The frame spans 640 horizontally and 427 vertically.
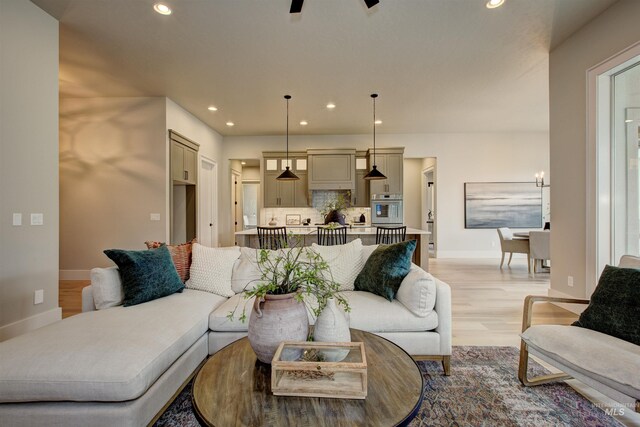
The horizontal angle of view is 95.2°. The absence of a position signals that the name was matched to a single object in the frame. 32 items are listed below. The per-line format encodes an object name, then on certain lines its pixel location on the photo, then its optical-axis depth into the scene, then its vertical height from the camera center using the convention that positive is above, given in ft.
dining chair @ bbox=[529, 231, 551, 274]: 16.56 -1.87
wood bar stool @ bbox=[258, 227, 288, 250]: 13.48 -1.09
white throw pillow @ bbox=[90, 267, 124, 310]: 6.64 -1.76
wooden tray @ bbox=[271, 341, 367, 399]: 3.44 -1.98
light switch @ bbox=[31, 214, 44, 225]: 8.97 -0.19
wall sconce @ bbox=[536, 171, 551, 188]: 19.90 +2.35
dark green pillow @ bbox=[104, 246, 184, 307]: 6.79 -1.50
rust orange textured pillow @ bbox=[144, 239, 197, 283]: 8.33 -1.28
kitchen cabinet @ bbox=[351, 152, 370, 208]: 22.75 +2.14
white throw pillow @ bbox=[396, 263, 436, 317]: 6.47 -1.85
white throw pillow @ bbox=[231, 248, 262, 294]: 8.33 -1.76
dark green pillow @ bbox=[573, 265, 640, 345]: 5.16 -1.76
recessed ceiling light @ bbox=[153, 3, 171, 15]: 8.75 +6.21
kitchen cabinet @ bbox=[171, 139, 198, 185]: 16.35 +3.00
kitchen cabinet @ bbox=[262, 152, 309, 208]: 22.88 +2.25
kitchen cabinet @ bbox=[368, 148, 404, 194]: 22.08 +3.28
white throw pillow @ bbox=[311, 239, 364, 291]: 8.30 -1.41
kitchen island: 14.43 -1.31
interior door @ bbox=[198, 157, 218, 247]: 20.67 +0.63
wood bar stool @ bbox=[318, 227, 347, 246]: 13.93 -1.13
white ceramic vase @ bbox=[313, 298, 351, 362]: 4.15 -1.63
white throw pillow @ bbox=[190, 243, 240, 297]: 8.18 -1.66
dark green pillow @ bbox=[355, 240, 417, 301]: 7.25 -1.45
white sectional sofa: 4.09 -2.34
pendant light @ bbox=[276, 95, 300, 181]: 17.12 +2.14
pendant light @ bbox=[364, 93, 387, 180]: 15.65 +2.17
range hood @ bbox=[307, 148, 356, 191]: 22.12 +3.31
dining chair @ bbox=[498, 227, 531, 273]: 18.16 -2.00
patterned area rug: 5.22 -3.72
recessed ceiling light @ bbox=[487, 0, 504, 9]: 8.62 +6.24
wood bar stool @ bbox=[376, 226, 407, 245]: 13.43 -1.02
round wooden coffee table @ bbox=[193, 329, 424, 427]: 3.09 -2.19
